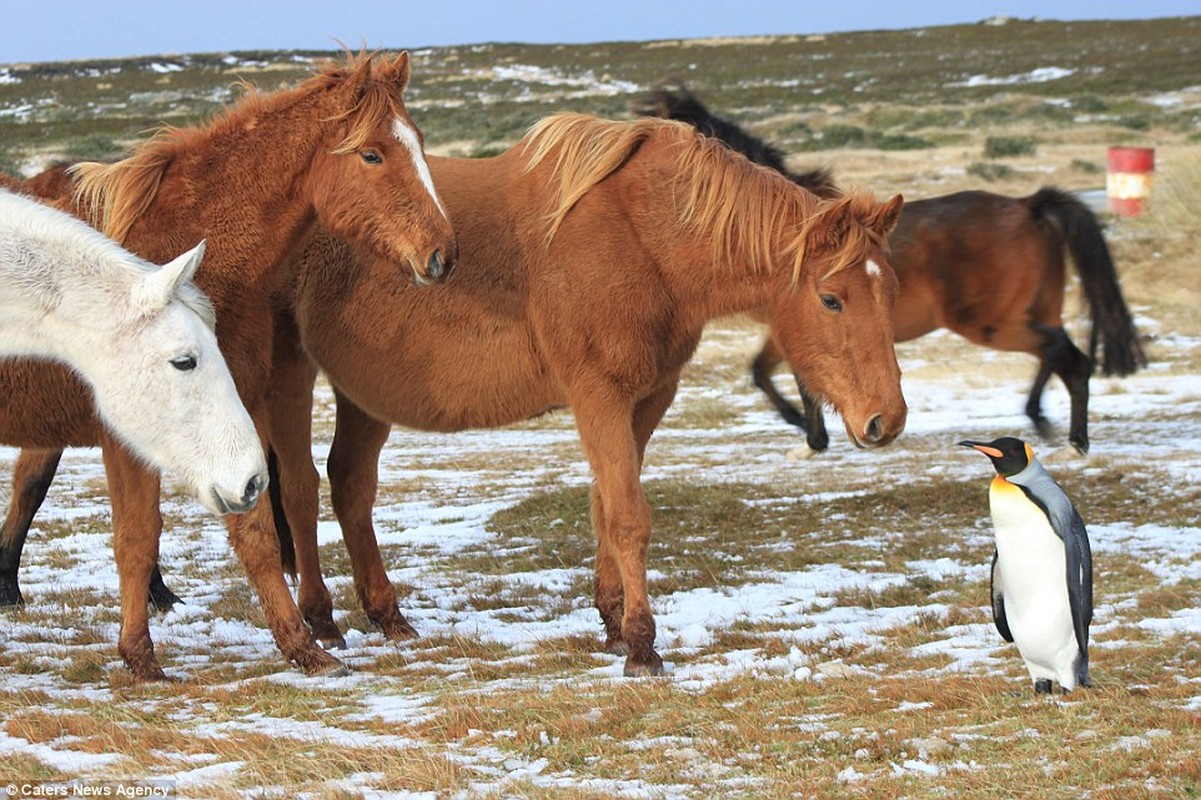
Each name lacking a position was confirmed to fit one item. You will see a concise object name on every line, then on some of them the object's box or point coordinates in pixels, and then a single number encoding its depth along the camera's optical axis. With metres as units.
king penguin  10.08
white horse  10.45
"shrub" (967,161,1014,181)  67.06
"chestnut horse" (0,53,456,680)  11.83
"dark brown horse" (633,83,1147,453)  24.61
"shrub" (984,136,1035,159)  78.44
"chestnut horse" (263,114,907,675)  12.10
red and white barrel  53.37
